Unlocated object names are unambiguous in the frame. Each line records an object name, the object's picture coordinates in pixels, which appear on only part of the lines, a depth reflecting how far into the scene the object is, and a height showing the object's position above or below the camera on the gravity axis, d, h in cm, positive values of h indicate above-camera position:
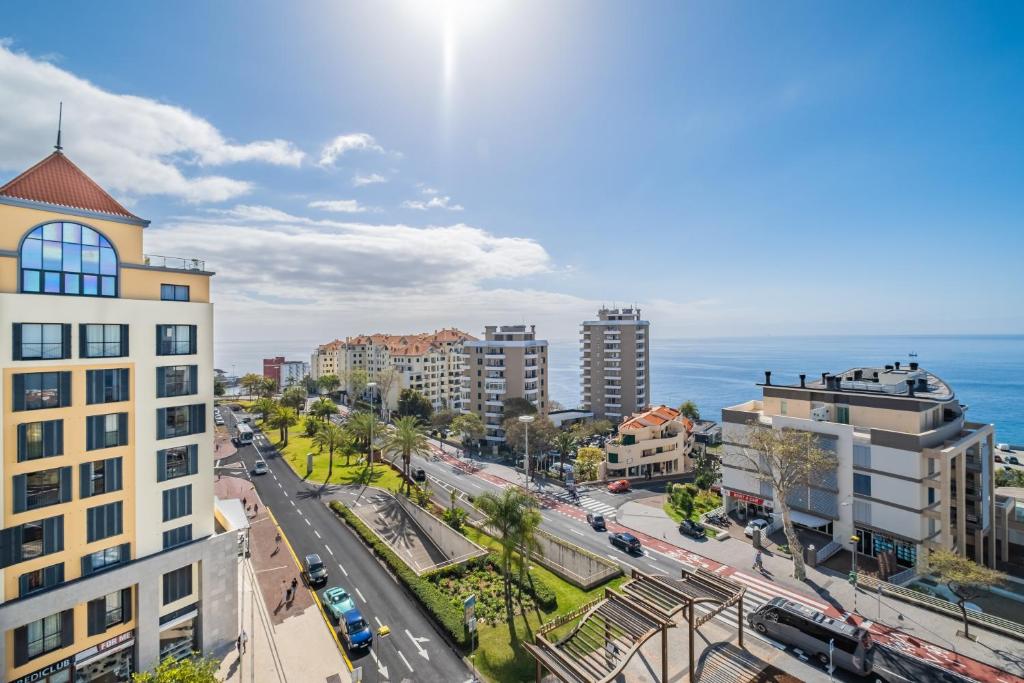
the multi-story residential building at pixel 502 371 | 9119 -562
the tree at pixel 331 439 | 6456 -1319
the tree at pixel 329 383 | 13350 -1085
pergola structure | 2062 -1390
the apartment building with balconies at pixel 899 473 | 3694 -1111
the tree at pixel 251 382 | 13138 -1019
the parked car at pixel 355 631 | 2729 -1724
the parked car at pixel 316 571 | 3481 -1717
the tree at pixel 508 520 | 3042 -1166
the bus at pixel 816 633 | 2461 -1672
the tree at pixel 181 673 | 1827 -1321
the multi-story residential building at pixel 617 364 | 10525 -505
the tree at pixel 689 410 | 10062 -1497
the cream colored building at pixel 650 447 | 6488 -1512
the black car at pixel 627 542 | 4103 -1796
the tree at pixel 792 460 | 3625 -1029
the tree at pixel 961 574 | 2795 -1447
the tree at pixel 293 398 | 9531 -1097
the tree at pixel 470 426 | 8094 -1455
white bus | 7906 -1567
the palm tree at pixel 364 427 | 6888 -1238
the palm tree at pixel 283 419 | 7662 -1224
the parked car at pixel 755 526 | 4426 -1797
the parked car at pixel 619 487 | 5862 -1844
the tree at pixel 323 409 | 8975 -1243
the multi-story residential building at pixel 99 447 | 2228 -532
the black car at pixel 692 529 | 4419 -1818
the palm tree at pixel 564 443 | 6900 -1507
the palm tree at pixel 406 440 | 5653 -1186
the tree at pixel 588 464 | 6353 -1680
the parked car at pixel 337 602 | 2983 -1706
